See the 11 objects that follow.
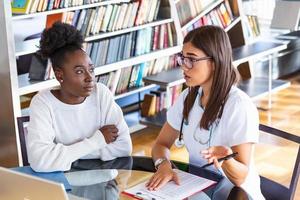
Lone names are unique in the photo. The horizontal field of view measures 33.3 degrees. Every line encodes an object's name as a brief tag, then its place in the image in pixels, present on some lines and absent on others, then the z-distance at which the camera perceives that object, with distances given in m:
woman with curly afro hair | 2.03
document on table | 1.68
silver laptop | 1.20
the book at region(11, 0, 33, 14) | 3.29
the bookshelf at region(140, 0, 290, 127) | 4.22
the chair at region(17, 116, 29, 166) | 2.25
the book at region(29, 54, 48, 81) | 3.46
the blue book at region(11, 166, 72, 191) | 1.88
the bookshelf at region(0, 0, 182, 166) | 3.19
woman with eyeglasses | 1.88
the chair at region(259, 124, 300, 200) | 1.87
